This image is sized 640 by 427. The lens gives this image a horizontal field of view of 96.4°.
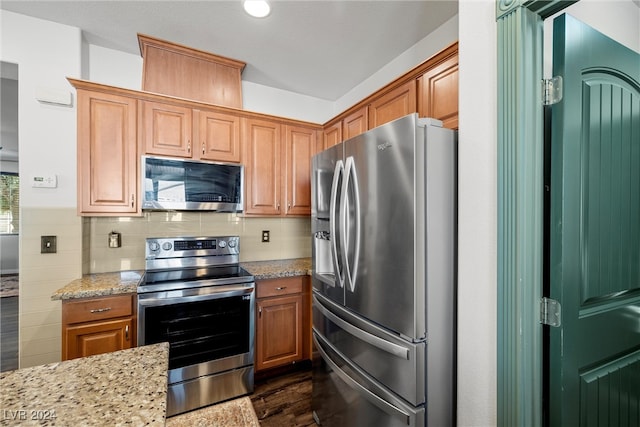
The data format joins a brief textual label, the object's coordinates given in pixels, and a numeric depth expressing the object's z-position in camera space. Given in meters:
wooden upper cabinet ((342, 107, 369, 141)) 2.34
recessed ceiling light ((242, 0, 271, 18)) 1.85
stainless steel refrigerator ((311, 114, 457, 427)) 1.17
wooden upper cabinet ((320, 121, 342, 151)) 2.67
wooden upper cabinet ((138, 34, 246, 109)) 2.33
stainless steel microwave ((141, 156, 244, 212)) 2.18
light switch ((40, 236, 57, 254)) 2.04
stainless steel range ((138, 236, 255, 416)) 1.95
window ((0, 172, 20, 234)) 5.83
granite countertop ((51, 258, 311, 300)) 1.81
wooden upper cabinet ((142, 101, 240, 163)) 2.24
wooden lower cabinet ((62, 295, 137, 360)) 1.79
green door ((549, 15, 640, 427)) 0.99
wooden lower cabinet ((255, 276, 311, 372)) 2.34
